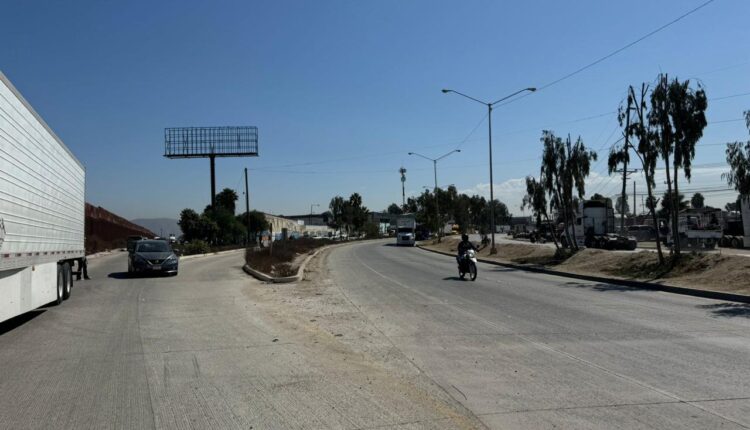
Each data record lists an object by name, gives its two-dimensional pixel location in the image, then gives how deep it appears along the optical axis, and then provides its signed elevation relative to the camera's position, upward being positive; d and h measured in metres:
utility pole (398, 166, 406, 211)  100.56 +10.39
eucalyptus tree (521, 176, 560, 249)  32.88 +1.96
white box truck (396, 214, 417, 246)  70.12 +0.72
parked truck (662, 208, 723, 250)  33.95 -0.24
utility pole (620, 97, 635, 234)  22.36 +3.59
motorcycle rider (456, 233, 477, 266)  21.31 -0.48
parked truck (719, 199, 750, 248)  38.81 -0.35
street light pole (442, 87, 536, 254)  36.56 +2.81
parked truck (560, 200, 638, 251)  42.09 +0.79
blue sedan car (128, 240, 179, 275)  23.00 -0.72
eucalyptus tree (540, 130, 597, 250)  29.73 +3.27
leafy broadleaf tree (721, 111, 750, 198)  20.61 +2.20
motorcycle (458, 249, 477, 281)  20.94 -1.10
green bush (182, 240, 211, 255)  46.79 -0.61
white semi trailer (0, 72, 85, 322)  9.34 +0.69
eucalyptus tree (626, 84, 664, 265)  21.47 +3.15
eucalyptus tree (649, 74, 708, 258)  19.66 +3.72
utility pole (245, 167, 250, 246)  60.05 +4.14
